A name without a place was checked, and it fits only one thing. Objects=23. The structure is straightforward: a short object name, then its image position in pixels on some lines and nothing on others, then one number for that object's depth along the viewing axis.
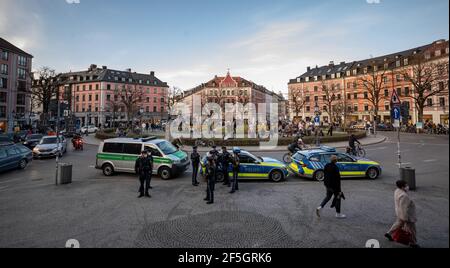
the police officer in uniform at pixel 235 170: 9.16
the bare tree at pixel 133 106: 46.85
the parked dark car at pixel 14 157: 12.80
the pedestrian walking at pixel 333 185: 6.31
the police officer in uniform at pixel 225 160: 9.53
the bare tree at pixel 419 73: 35.89
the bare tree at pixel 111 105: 68.69
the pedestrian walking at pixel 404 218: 4.46
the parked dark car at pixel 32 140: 23.16
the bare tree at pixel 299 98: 71.25
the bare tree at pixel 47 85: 45.41
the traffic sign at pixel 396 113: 9.41
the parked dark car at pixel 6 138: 26.22
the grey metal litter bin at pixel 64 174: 10.42
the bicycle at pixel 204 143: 24.38
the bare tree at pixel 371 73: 58.26
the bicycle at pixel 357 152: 16.42
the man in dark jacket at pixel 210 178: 7.86
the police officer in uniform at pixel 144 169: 8.56
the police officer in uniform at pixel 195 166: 10.23
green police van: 11.30
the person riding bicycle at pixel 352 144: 16.19
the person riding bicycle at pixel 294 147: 14.88
